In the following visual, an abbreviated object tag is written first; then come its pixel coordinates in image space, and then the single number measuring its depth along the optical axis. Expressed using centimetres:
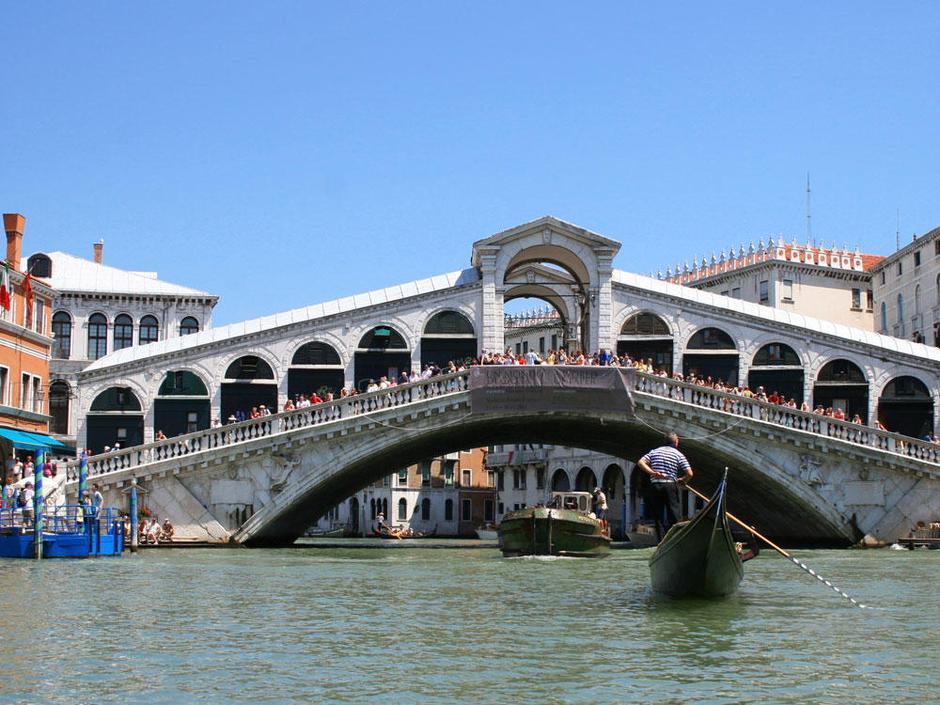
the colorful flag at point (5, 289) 3155
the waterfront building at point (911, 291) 4825
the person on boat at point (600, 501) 3200
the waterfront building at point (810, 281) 6319
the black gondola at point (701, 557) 1532
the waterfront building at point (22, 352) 3219
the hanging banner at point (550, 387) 3262
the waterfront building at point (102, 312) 4078
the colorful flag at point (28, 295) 3334
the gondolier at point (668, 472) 1619
